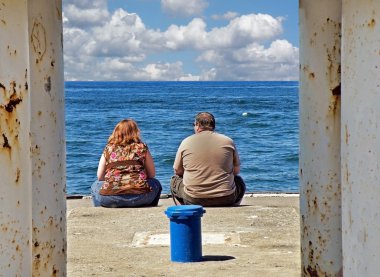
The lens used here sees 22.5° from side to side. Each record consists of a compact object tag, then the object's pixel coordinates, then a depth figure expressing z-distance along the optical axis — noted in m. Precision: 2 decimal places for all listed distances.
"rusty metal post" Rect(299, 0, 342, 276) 4.47
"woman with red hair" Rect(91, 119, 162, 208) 9.87
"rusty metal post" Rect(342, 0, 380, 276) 2.91
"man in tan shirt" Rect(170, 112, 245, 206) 9.69
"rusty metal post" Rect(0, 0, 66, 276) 4.18
